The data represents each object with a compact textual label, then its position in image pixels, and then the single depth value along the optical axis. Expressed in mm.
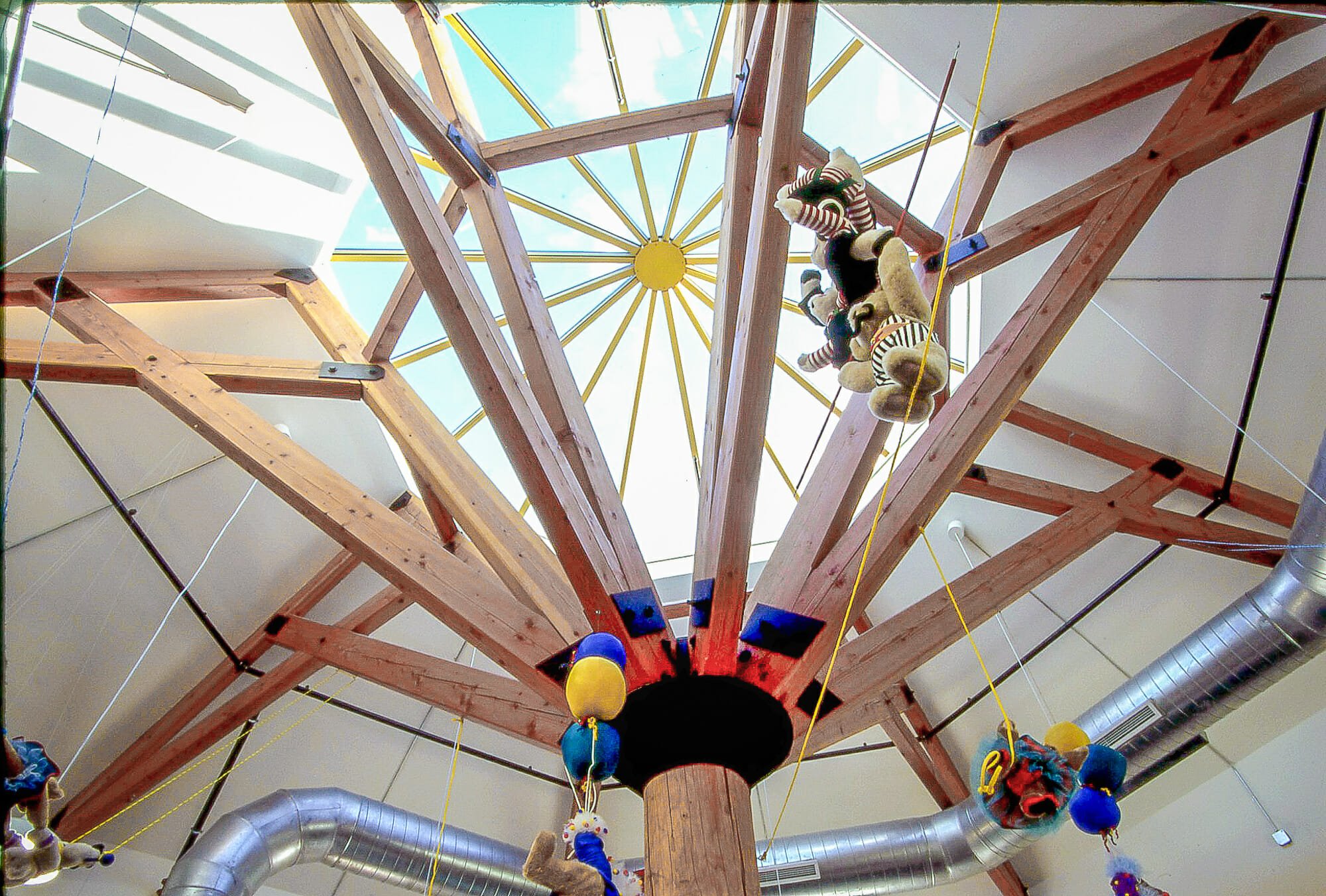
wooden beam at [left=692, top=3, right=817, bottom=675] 3539
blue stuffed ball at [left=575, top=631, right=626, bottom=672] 3264
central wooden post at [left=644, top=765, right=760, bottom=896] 2867
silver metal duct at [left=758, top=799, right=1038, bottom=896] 6918
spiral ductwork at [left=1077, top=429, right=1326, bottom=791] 5074
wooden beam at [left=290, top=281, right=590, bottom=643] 4414
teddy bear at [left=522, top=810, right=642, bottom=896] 2932
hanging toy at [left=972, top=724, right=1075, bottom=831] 3992
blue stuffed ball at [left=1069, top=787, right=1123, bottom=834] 4277
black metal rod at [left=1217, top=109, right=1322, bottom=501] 4949
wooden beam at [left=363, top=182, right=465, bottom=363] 6168
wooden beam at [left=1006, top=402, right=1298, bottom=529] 6250
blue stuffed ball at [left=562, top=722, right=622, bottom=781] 3123
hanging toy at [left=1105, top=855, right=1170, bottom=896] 4723
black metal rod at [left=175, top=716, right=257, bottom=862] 7090
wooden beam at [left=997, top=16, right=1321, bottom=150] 5172
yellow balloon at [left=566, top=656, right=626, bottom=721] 3072
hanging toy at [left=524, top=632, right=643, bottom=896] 3012
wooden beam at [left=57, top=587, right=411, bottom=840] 6328
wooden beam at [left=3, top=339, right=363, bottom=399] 4949
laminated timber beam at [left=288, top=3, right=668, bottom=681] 3531
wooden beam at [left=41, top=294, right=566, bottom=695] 4070
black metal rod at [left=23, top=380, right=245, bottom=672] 5660
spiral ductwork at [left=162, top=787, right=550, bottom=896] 5773
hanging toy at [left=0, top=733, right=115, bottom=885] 3271
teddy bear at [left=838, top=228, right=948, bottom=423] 3209
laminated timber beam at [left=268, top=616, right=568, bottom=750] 4516
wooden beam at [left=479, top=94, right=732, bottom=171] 5930
